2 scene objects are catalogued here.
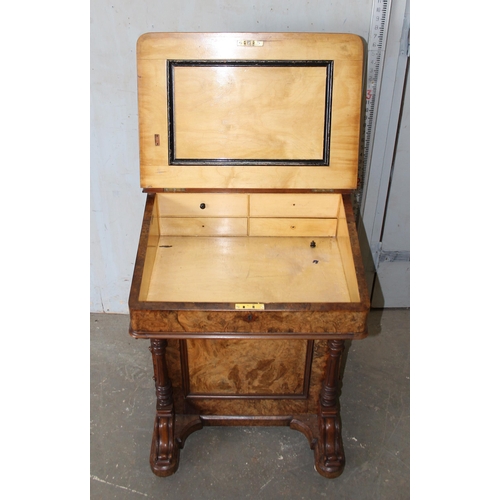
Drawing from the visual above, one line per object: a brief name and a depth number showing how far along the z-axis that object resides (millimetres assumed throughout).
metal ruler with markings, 2359
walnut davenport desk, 2119
